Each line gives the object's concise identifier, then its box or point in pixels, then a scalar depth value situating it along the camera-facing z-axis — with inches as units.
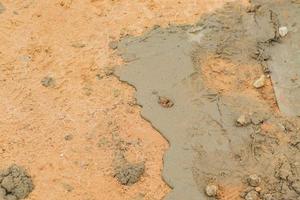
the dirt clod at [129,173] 158.4
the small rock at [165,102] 174.6
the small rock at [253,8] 203.6
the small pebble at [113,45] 192.5
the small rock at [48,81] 181.9
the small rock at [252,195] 152.9
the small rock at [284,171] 157.0
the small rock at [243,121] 169.3
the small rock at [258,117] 170.1
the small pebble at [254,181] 155.7
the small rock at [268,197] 152.6
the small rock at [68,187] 156.3
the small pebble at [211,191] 153.8
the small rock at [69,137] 167.6
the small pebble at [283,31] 195.8
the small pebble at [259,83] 181.3
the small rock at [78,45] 193.5
